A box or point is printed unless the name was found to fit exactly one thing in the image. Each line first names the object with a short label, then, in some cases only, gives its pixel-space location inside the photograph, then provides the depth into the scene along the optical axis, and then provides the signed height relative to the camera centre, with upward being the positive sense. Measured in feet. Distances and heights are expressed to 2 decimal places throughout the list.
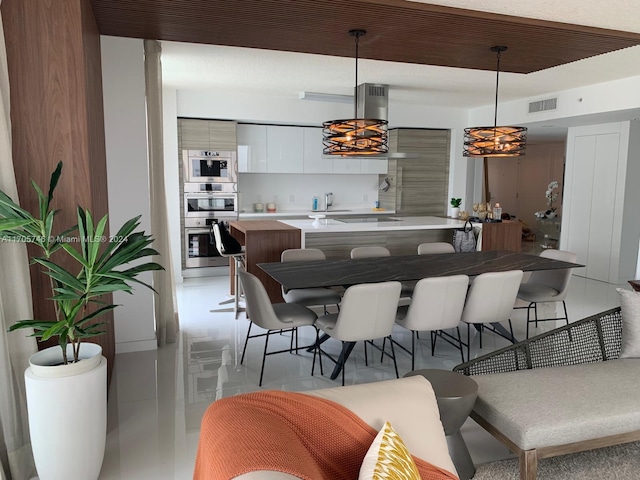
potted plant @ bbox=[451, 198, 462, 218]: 21.71 -0.90
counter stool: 17.47 -2.57
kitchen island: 18.70 -1.92
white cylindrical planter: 7.23 -3.57
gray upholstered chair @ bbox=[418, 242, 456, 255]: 16.99 -2.19
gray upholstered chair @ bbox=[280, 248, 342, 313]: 14.25 -3.22
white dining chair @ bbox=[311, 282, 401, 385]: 10.55 -2.82
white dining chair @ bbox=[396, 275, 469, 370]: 11.37 -2.80
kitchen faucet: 27.68 -0.84
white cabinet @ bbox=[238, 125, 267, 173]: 24.81 +1.86
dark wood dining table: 11.80 -2.24
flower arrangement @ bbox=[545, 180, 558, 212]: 37.76 -0.51
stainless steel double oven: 23.31 -1.43
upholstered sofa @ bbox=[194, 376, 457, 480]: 5.37 -2.62
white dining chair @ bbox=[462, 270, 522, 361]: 12.16 -2.79
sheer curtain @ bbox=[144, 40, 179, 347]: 13.82 -0.38
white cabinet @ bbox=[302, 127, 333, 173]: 26.05 +1.70
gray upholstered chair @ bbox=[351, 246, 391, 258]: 16.10 -2.22
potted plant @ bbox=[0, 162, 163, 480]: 7.25 -2.84
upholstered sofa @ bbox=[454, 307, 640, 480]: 7.07 -3.36
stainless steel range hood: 20.20 +3.53
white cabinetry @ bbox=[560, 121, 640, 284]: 22.48 -0.63
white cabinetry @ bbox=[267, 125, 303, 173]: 25.40 +1.88
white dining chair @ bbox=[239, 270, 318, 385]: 11.42 -3.10
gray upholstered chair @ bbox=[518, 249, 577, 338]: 14.40 -3.08
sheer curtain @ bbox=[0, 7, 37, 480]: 7.57 -2.55
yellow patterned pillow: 4.39 -2.57
